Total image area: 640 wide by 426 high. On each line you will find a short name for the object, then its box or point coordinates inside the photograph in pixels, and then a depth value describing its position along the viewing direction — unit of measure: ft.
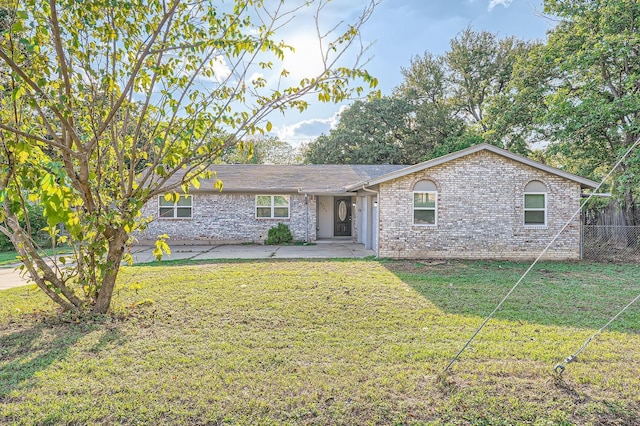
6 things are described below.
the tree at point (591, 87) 41.01
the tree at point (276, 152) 126.82
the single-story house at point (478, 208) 37.55
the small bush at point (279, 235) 51.03
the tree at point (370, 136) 90.38
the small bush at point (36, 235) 48.94
